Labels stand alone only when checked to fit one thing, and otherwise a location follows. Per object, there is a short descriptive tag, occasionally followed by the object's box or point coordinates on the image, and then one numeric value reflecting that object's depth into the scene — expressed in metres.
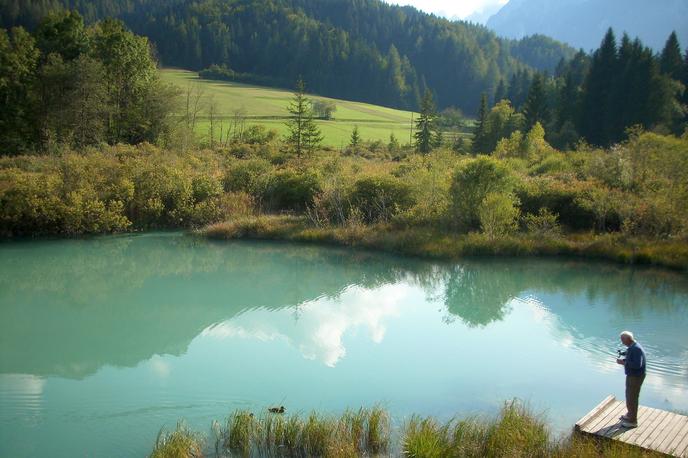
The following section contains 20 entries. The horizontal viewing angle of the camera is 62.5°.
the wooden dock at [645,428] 8.48
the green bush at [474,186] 23.61
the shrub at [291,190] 29.34
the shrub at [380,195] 26.44
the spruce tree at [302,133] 48.28
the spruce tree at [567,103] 55.04
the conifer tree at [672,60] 54.28
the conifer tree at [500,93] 90.94
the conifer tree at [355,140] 57.60
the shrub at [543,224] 22.96
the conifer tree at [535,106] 56.69
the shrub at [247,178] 30.20
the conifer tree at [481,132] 57.19
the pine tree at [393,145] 57.56
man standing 8.78
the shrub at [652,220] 21.91
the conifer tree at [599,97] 50.69
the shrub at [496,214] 22.77
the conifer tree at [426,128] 56.50
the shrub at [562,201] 24.50
